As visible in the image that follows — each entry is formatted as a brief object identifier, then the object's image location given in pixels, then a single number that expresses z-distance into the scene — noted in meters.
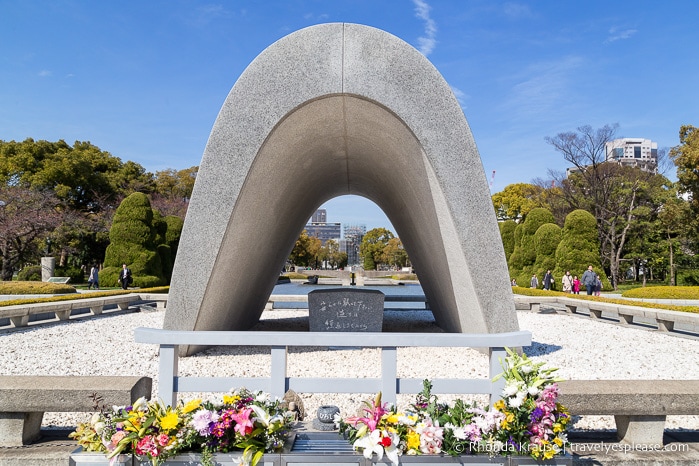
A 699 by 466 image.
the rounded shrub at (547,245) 23.14
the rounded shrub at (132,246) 21.39
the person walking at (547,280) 21.25
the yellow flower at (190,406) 2.83
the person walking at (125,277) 19.36
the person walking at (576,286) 19.95
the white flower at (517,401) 2.78
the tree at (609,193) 28.59
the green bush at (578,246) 21.14
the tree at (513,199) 47.53
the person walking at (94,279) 20.88
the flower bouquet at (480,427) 2.73
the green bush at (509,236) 28.64
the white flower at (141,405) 2.80
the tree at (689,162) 21.44
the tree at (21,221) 23.41
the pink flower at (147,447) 2.64
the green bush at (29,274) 25.42
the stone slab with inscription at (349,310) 8.12
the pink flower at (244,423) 2.70
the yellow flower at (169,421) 2.72
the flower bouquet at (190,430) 2.68
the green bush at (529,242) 25.17
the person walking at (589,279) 17.59
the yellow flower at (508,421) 2.78
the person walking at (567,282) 20.55
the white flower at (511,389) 2.83
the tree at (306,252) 57.11
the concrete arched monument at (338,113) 5.60
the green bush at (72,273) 26.44
